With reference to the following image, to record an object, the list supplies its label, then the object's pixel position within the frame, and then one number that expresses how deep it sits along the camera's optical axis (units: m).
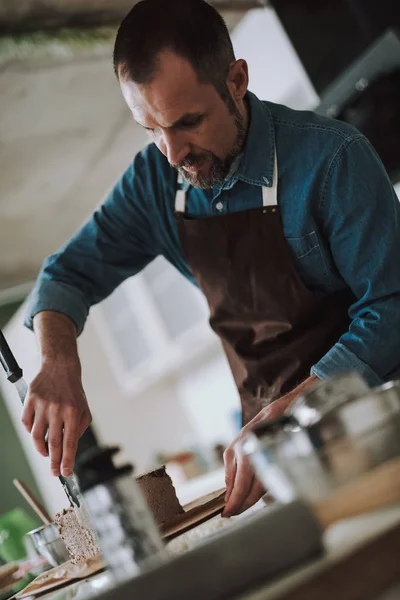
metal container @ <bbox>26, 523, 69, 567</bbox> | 1.40
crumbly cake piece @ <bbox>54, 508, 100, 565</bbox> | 1.27
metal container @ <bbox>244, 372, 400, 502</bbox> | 0.71
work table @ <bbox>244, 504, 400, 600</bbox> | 0.53
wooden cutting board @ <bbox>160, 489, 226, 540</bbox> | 1.19
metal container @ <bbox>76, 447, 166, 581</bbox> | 0.73
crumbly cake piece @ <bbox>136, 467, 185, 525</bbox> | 1.30
